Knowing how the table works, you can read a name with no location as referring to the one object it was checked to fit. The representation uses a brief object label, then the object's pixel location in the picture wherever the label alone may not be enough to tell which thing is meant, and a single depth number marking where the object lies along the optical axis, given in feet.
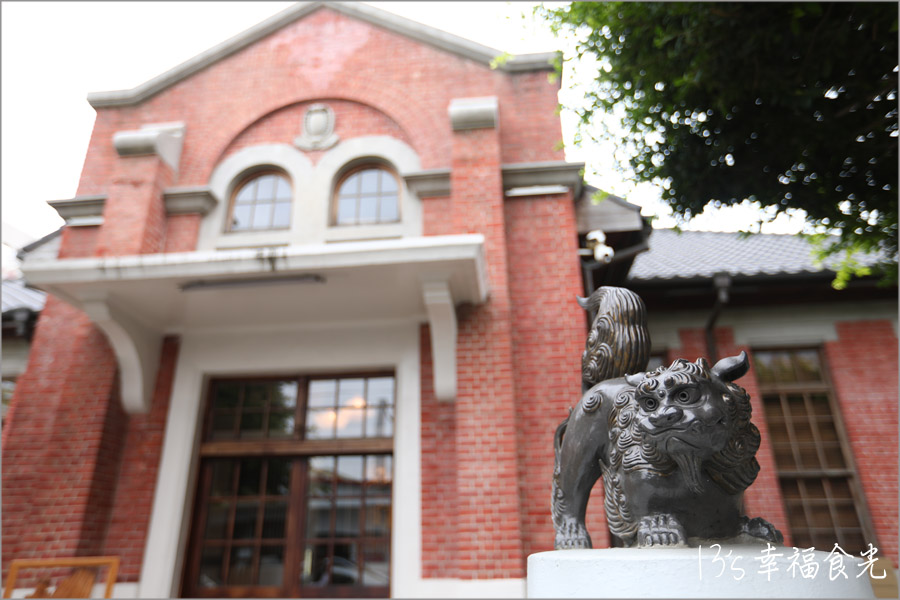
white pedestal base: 6.03
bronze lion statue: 7.30
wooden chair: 18.29
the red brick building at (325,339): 19.20
